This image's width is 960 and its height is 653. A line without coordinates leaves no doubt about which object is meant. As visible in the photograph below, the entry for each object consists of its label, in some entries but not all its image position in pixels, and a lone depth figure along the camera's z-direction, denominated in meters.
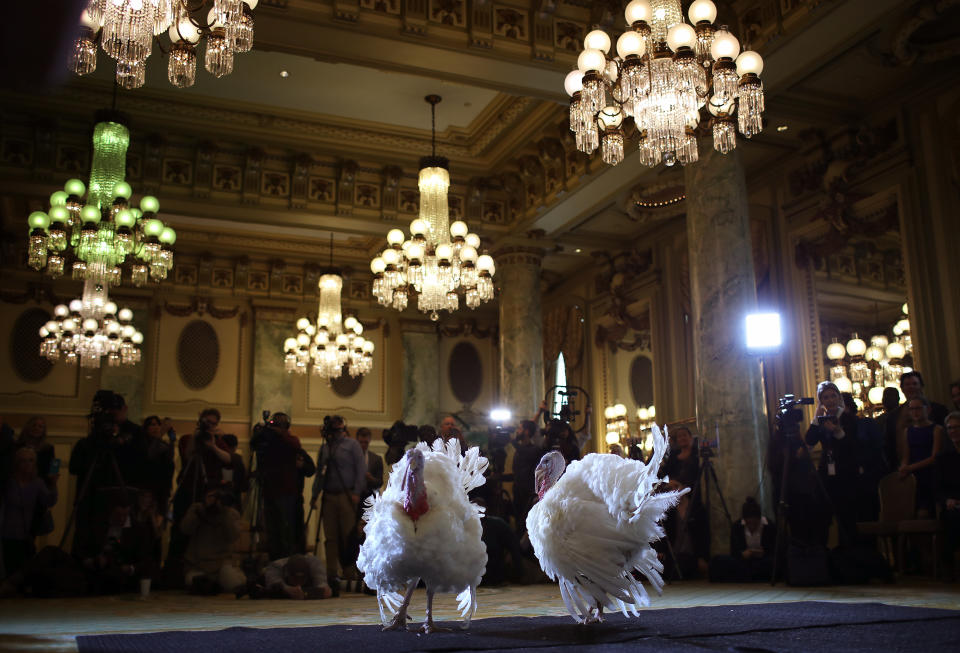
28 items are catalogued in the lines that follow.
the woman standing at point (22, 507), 6.96
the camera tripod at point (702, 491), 7.50
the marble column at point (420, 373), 15.65
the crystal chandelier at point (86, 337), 10.20
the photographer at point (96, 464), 7.11
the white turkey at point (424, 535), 3.71
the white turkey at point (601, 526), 3.67
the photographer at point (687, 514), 7.66
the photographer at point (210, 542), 7.04
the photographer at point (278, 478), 7.43
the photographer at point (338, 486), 7.55
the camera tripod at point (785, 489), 6.60
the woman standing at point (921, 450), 6.54
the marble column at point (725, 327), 7.78
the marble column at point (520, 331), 11.74
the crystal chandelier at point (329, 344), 11.97
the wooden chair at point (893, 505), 6.56
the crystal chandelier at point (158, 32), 4.55
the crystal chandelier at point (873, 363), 10.71
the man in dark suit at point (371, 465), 7.87
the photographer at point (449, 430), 6.71
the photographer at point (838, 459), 6.76
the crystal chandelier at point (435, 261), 8.77
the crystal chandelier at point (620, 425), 13.99
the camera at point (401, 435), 7.37
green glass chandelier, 7.43
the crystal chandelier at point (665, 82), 5.22
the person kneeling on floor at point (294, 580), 6.64
